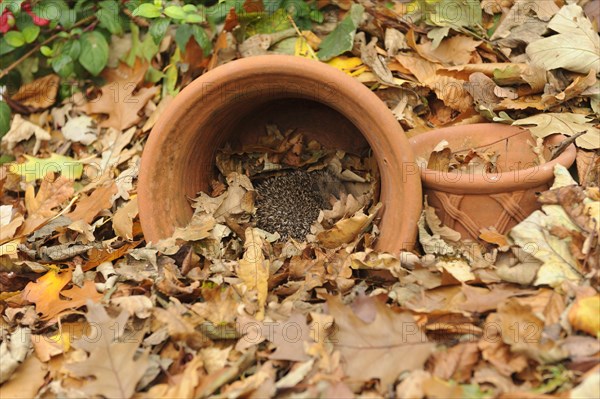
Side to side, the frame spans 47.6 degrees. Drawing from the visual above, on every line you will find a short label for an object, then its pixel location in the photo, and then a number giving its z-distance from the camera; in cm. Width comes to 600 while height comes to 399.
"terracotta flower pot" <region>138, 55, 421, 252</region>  230
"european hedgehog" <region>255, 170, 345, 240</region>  263
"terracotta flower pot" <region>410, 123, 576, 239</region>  219
